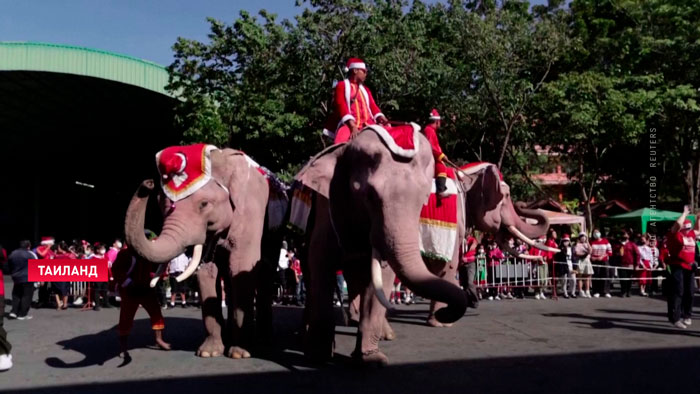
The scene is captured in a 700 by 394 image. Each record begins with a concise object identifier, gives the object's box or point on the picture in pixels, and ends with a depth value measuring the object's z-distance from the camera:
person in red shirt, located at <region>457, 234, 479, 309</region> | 14.23
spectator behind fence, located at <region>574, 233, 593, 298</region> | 16.97
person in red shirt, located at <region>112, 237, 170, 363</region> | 7.75
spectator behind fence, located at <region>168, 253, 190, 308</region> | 16.14
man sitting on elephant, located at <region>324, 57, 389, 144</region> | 7.46
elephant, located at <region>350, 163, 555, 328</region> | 10.74
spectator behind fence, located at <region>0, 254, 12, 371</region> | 7.20
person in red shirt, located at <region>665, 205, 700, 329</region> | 9.96
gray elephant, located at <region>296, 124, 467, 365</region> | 5.55
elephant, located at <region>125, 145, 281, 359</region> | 6.75
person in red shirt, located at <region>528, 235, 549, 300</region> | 16.86
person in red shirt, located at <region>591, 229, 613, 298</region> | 17.05
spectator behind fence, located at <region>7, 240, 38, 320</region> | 13.75
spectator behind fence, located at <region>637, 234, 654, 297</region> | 17.45
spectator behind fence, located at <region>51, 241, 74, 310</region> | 15.99
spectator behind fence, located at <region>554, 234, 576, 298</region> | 16.86
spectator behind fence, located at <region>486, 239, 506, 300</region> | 16.86
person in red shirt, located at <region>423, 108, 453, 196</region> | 7.73
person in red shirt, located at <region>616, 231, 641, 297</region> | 17.16
